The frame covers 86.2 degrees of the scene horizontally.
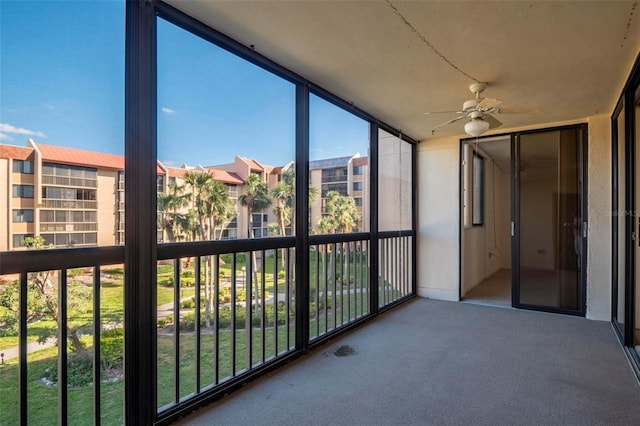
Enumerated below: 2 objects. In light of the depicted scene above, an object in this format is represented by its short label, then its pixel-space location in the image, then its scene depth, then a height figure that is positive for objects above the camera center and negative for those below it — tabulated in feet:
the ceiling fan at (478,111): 9.13 +2.88
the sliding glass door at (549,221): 13.05 -0.21
